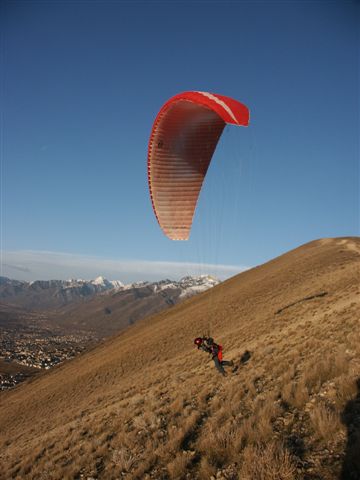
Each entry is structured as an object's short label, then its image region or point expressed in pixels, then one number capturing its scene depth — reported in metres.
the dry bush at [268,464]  4.65
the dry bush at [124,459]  6.90
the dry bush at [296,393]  6.76
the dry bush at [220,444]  5.79
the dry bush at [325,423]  5.20
